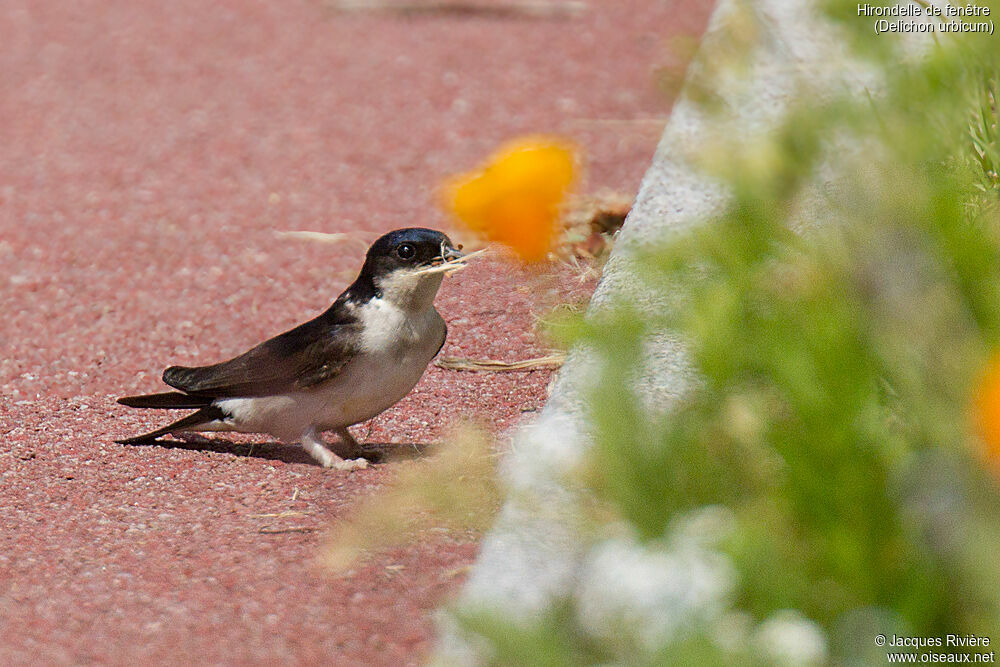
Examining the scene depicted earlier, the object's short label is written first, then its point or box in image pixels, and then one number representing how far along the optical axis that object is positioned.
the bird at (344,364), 6.65
